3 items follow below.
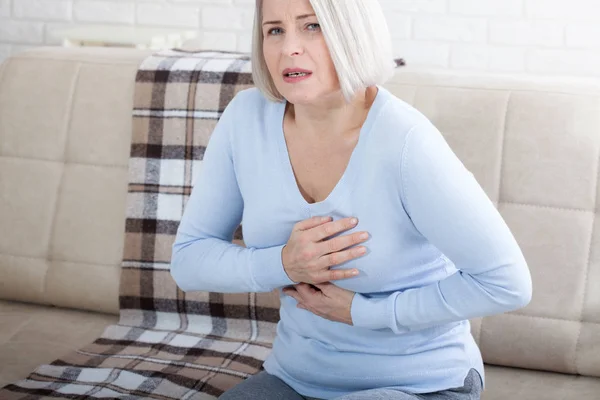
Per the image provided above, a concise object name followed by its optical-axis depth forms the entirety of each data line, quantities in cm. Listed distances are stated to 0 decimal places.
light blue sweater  289
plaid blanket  353
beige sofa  335
